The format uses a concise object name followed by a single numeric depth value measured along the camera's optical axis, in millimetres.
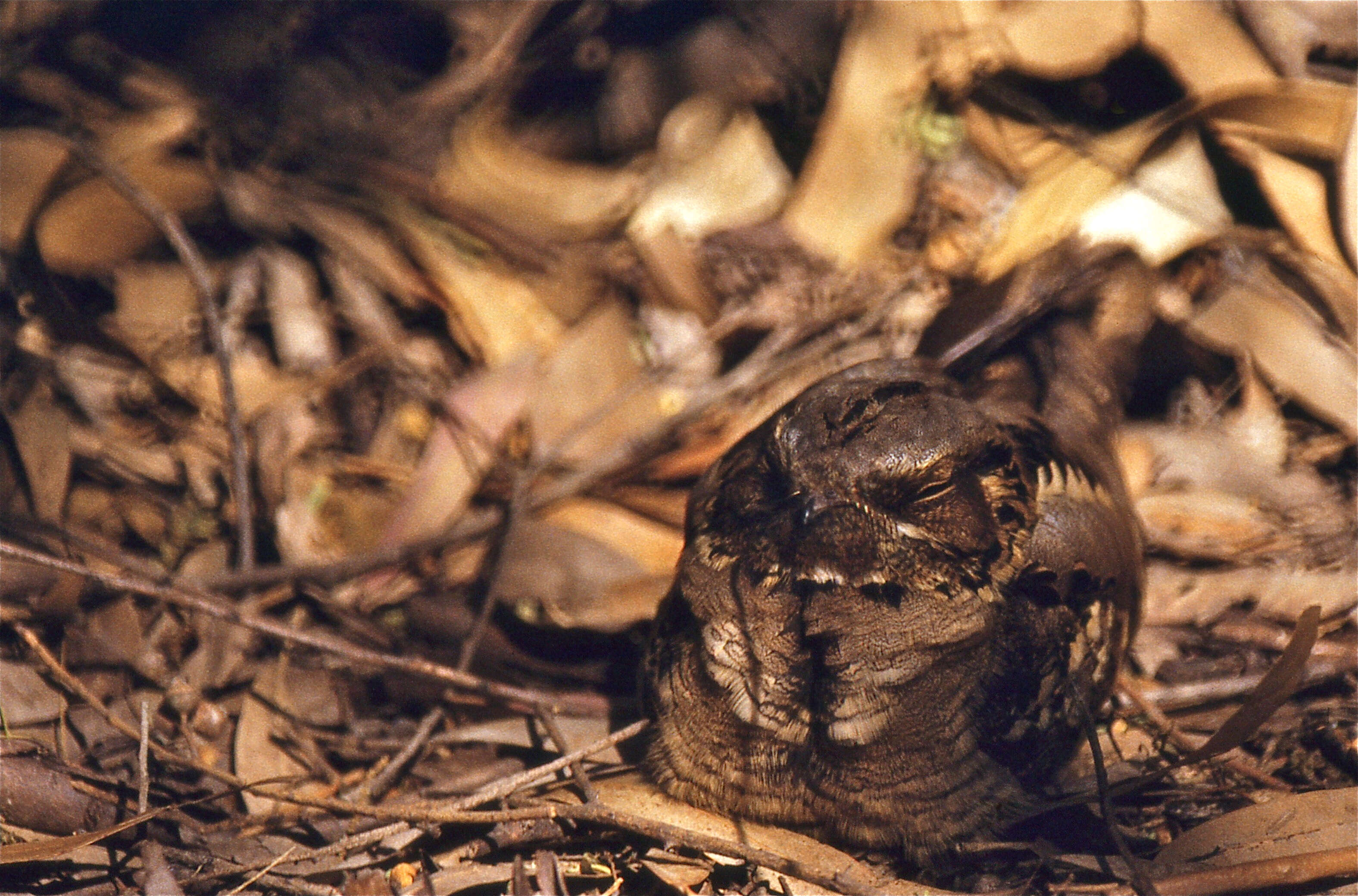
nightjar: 3557
